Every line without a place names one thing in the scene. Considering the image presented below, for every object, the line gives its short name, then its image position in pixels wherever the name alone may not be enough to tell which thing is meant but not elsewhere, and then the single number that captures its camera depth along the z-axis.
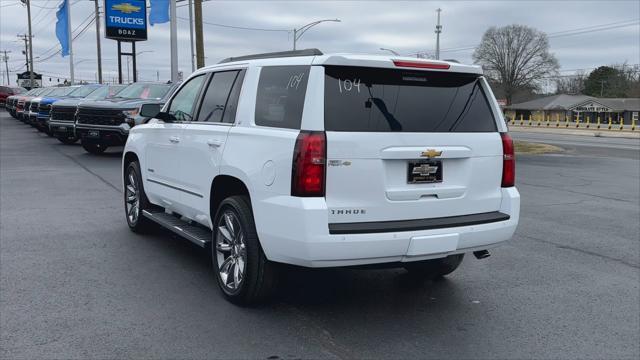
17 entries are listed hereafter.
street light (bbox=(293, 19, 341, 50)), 36.56
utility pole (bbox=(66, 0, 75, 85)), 42.53
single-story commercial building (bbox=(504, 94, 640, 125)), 89.31
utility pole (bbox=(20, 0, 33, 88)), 63.66
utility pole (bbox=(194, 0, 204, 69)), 22.66
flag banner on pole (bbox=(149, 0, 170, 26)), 26.36
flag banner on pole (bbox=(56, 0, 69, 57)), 43.59
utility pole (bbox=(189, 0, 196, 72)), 29.68
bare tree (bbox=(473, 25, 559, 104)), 105.75
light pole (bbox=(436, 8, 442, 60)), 60.32
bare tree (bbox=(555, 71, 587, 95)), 120.50
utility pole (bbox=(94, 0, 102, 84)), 51.88
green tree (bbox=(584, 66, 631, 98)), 109.40
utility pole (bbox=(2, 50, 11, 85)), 142.12
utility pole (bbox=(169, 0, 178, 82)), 22.39
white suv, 4.09
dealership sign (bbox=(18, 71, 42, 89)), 84.56
